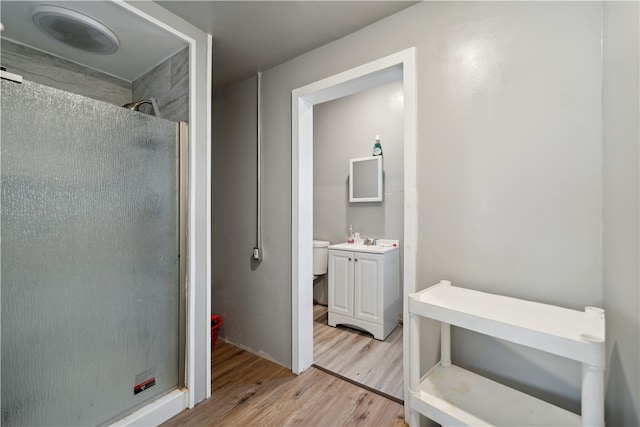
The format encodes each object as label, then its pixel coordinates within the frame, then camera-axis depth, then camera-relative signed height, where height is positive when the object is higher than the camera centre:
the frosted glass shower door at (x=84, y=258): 1.01 -0.20
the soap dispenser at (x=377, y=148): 2.72 +0.68
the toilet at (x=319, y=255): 2.95 -0.48
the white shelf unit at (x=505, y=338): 0.72 -0.41
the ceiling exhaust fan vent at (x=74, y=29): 1.28 +0.98
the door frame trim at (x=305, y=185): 1.60 +0.20
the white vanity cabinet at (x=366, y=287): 2.32 -0.69
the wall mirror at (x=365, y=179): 2.70 +0.36
